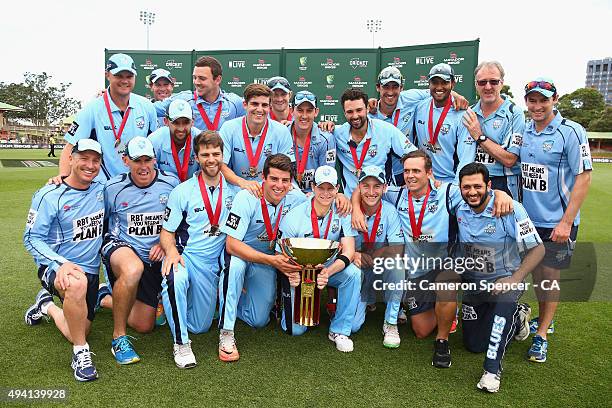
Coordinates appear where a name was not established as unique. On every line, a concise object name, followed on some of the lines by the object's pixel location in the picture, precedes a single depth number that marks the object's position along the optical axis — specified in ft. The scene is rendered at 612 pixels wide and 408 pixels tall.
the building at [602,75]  492.54
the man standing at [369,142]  15.79
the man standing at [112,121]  15.19
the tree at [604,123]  212.02
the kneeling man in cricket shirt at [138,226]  12.96
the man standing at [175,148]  14.88
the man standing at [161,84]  19.76
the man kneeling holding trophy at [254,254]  12.92
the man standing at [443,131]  15.50
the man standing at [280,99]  18.07
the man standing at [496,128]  14.24
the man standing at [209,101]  17.07
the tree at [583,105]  229.45
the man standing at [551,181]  12.74
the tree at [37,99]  242.99
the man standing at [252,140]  15.20
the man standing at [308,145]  16.14
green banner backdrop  33.61
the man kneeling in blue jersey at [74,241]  11.28
